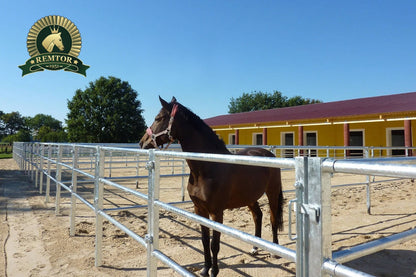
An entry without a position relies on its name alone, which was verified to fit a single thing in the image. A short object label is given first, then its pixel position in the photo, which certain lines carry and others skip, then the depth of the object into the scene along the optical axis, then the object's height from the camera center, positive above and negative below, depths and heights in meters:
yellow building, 12.66 +1.19
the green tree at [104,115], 31.05 +3.62
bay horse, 2.43 -0.27
